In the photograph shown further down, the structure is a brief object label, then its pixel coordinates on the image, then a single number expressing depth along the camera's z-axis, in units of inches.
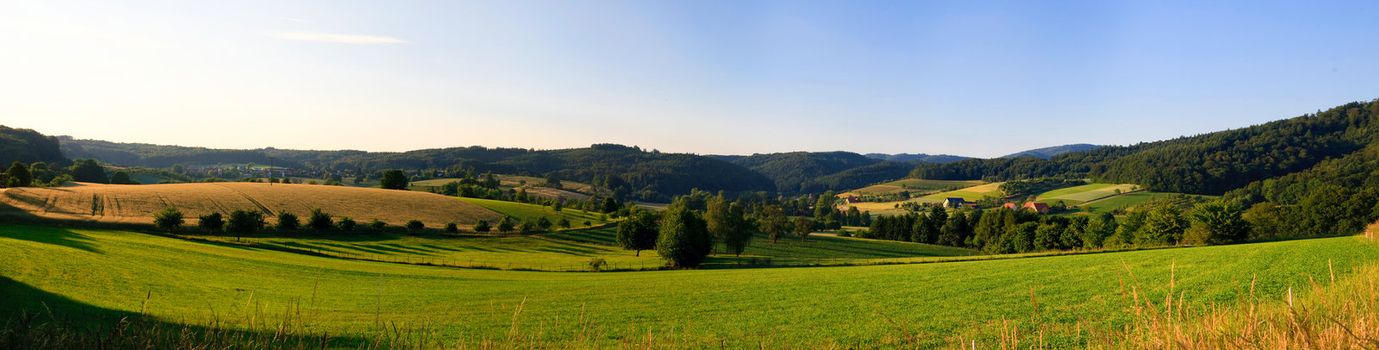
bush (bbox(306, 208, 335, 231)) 2664.9
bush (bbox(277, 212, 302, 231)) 2625.5
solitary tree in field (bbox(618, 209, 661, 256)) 2677.2
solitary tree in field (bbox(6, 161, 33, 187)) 3083.2
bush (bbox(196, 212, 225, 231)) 2444.6
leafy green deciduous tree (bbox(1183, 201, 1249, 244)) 2322.8
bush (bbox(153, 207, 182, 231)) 2324.1
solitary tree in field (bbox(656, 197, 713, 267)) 2206.0
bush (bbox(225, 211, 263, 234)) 2417.6
